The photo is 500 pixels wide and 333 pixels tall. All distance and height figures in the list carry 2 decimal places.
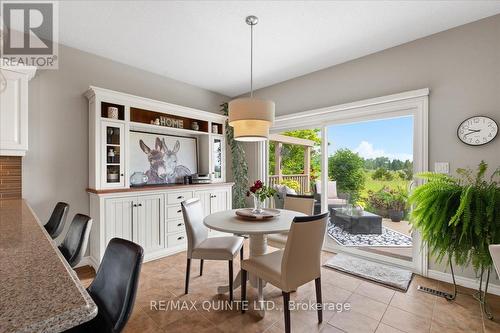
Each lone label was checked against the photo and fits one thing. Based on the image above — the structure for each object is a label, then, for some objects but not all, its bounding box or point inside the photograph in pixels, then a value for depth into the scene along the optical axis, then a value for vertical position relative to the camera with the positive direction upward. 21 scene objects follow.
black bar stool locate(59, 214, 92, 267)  1.67 -0.54
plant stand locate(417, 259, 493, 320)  2.06 -1.27
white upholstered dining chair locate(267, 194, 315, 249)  2.72 -0.55
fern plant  1.95 -0.44
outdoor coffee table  3.38 -0.83
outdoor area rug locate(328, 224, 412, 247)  3.19 -1.06
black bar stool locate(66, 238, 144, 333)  0.95 -0.53
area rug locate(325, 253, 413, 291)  2.60 -1.27
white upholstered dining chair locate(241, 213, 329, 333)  1.70 -0.75
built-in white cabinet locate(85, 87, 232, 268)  2.92 -0.32
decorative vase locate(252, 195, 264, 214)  2.61 -0.45
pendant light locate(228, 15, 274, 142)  2.24 +0.46
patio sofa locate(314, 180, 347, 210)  3.62 -0.50
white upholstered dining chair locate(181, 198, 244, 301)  2.28 -0.81
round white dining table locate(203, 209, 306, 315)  1.97 -0.54
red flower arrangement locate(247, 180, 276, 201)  2.51 -0.29
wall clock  2.36 +0.36
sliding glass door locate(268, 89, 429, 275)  2.90 -0.03
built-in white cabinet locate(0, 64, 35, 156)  2.36 +0.56
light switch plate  2.63 -0.02
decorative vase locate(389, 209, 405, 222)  3.14 -0.67
